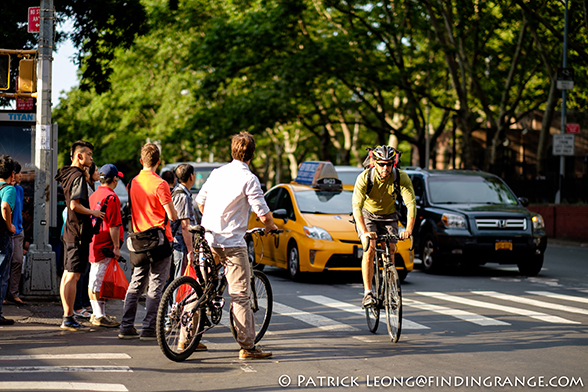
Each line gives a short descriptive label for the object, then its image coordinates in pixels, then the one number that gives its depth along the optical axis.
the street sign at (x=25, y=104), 11.90
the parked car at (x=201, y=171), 21.23
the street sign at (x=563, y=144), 25.66
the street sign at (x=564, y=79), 25.02
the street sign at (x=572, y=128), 26.30
